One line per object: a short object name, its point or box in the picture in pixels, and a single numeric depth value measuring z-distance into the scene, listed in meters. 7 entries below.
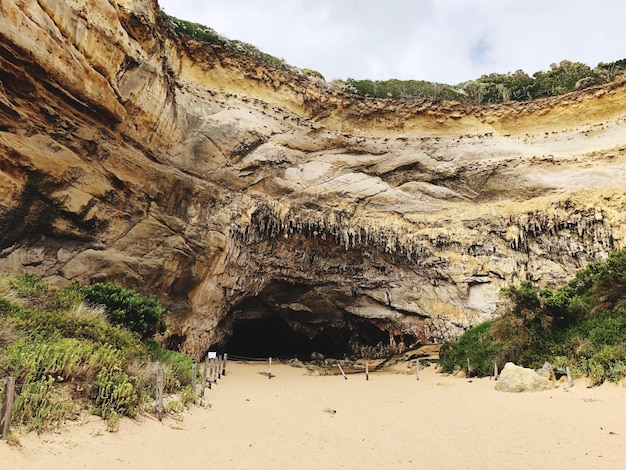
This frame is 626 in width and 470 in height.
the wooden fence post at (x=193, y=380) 9.27
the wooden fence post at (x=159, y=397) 6.90
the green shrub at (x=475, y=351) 14.29
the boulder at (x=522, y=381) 10.50
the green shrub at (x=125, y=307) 11.00
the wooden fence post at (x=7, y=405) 4.58
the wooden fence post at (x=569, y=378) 10.13
